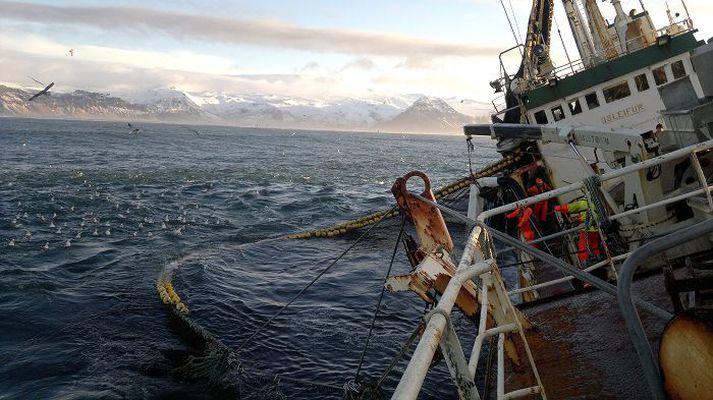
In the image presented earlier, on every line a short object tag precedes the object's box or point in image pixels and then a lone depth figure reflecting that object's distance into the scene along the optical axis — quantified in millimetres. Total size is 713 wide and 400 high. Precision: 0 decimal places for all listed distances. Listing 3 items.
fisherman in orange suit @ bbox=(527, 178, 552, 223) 12164
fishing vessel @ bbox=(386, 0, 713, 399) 2475
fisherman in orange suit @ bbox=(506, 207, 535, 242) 10477
